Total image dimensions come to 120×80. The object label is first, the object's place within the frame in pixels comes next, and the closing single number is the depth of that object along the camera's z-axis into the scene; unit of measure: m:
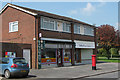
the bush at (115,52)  66.62
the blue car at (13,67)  12.97
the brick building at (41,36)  20.98
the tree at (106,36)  46.44
